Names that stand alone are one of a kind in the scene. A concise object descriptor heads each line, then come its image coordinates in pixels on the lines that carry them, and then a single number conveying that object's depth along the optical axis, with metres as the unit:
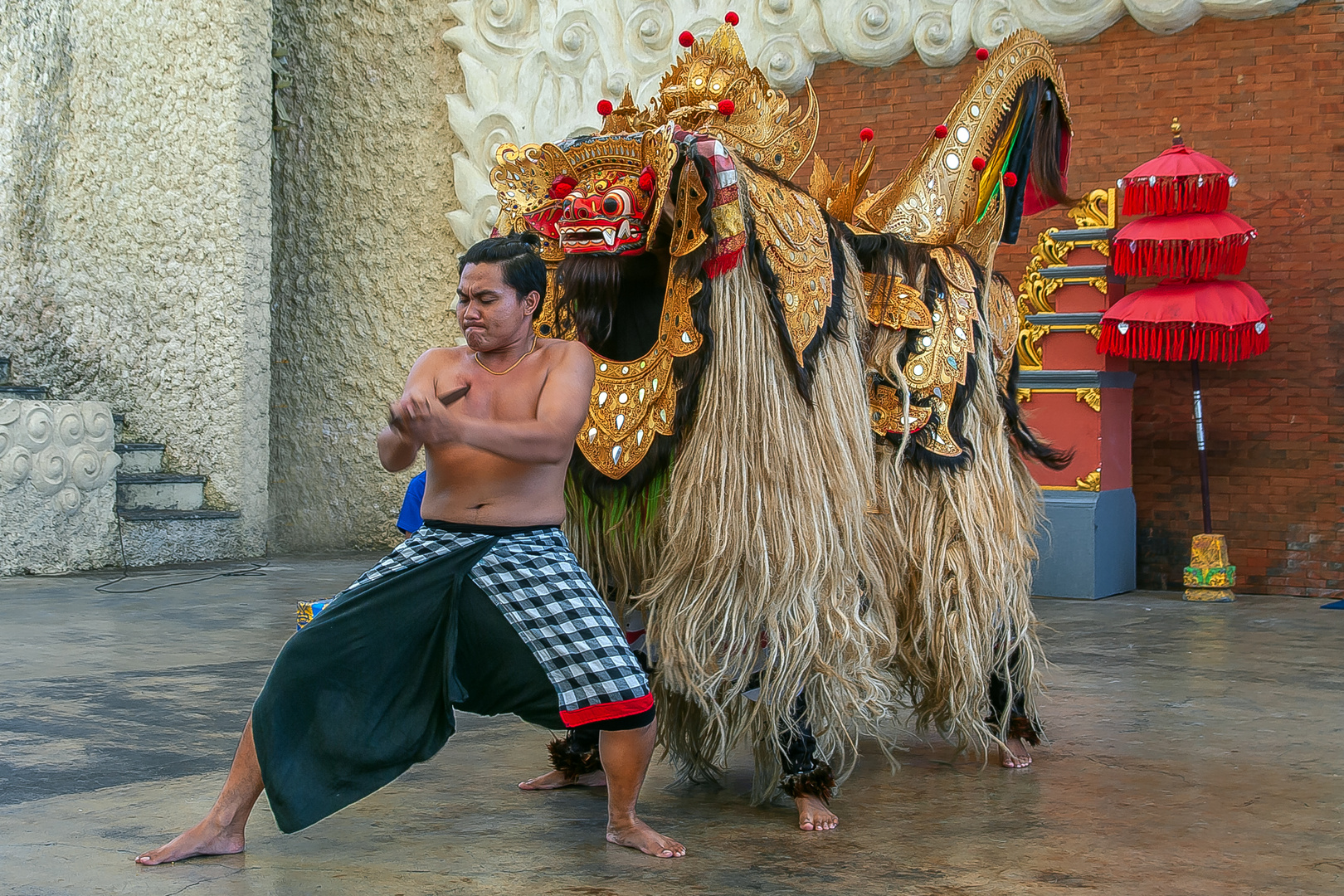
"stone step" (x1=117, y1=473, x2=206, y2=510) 8.05
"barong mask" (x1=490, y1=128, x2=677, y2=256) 2.92
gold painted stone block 6.77
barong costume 2.90
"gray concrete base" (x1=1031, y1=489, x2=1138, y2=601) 6.86
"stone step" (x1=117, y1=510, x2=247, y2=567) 7.76
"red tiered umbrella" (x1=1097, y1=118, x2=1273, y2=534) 6.50
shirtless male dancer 2.57
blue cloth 4.30
